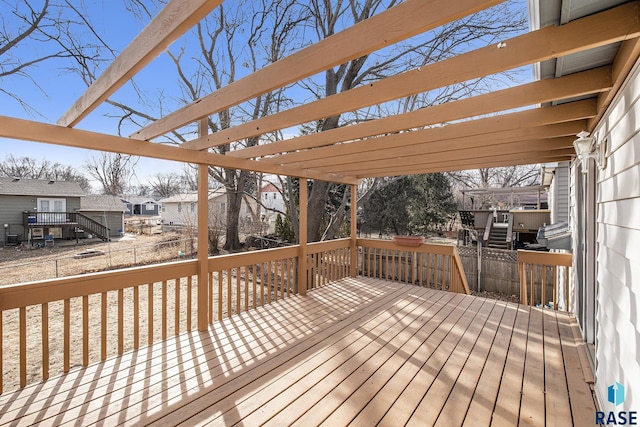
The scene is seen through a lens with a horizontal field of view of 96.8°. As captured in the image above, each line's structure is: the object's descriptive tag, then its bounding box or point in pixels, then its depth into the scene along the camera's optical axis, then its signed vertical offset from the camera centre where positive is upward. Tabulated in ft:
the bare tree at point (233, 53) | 22.63 +14.18
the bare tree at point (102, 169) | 39.81 +7.56
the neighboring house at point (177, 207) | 73.55 +2.13
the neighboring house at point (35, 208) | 46.21 +1.39
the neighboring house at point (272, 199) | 89.49 +4.90
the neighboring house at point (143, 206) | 112.98 +3.69
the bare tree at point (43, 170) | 65.94 +10.89
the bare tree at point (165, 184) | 91.66 +11.09
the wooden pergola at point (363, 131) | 4.22 +2.43
